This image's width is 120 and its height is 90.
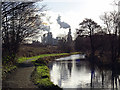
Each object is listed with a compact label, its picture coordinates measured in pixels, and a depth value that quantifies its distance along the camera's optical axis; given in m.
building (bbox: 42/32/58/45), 101.62
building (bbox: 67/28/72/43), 77.43
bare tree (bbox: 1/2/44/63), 14.73
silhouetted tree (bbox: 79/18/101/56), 35.19
